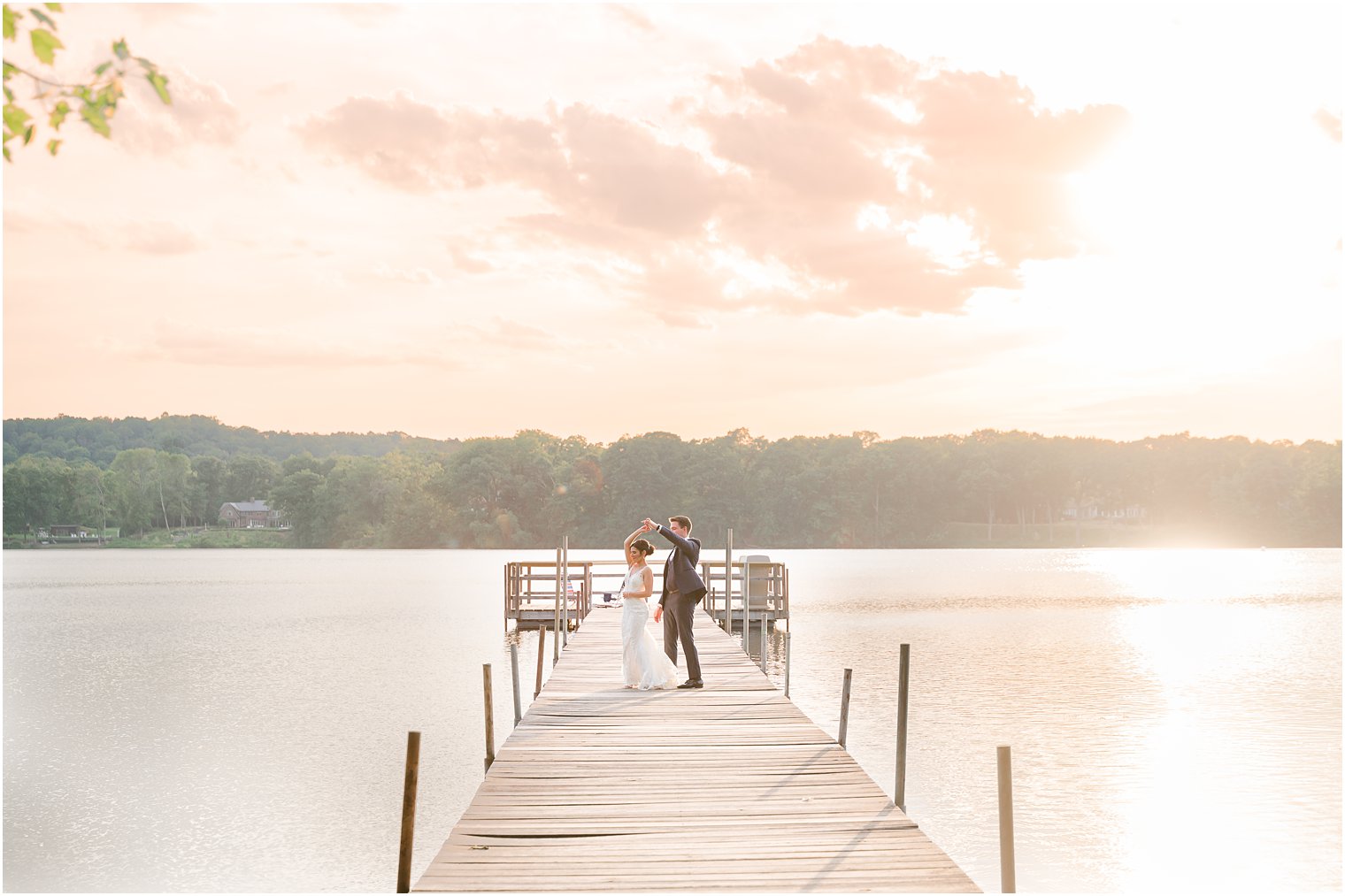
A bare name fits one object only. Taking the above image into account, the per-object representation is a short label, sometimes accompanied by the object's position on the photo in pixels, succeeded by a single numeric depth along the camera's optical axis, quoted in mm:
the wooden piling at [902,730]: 10867
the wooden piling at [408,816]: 7203
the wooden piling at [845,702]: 13531
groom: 13422
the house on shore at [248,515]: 161250
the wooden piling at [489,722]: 14172
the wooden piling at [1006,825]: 6852
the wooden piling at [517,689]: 17962
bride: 13672
